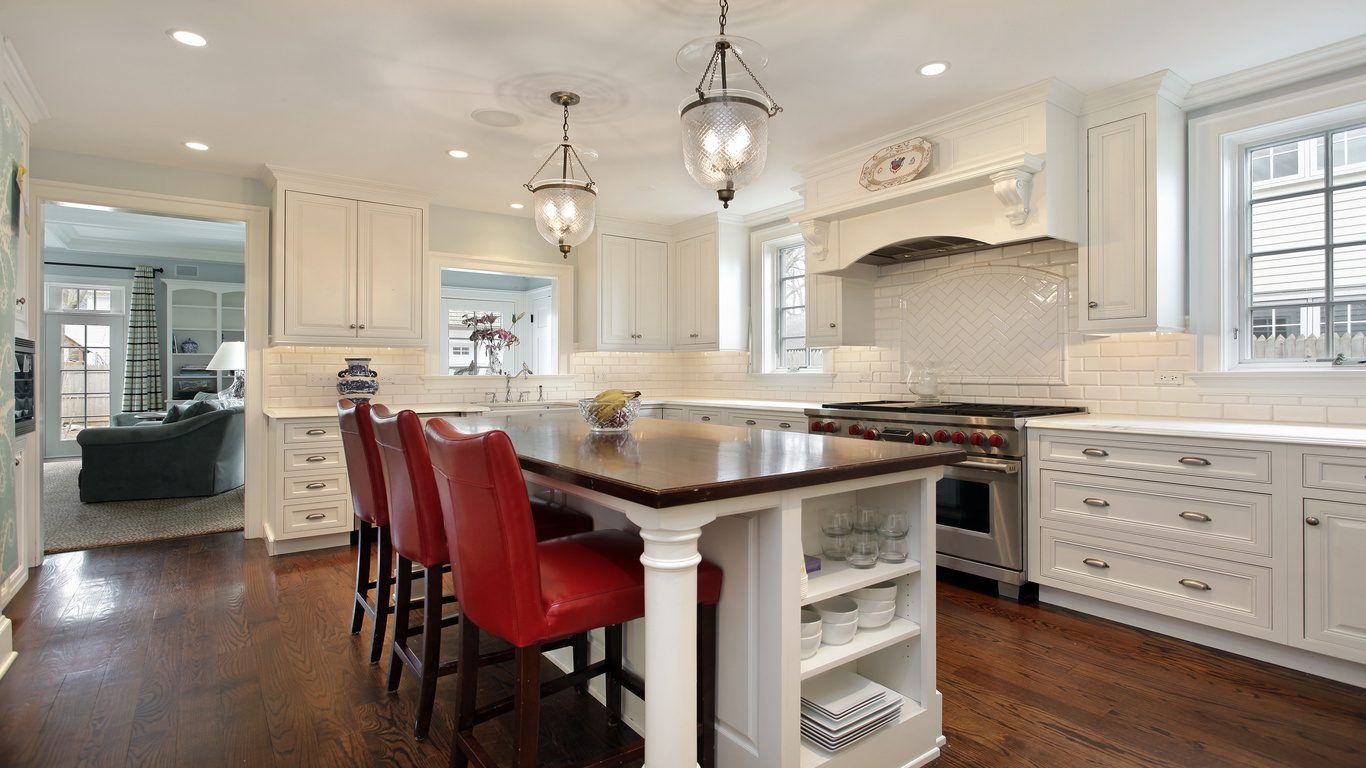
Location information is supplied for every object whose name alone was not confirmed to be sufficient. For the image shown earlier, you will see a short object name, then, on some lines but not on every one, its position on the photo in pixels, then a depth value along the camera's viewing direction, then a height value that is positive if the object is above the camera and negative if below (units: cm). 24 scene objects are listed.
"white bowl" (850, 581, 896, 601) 187 -57
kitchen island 142 -44
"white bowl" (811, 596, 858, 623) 178 -61
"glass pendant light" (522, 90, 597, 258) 302 +79
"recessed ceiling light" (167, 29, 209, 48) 261 +134
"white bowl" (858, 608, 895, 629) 185 -63
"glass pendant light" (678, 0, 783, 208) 201 +78
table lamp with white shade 743 +25
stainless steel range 316 -47
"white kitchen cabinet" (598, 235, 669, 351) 567 +77
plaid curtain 783 +39
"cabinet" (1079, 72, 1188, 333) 304 +81
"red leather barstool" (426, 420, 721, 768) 145 -46
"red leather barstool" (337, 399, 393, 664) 243 -39
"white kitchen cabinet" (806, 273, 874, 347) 444 +49
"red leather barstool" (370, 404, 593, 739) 194 -40
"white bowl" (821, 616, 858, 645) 177 -65
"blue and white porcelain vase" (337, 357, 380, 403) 469 +2
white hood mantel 315 +102
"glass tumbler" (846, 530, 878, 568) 185 -45
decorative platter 353 +119
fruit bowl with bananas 252 -10
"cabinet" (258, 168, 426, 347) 432 +80
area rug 447 -101
